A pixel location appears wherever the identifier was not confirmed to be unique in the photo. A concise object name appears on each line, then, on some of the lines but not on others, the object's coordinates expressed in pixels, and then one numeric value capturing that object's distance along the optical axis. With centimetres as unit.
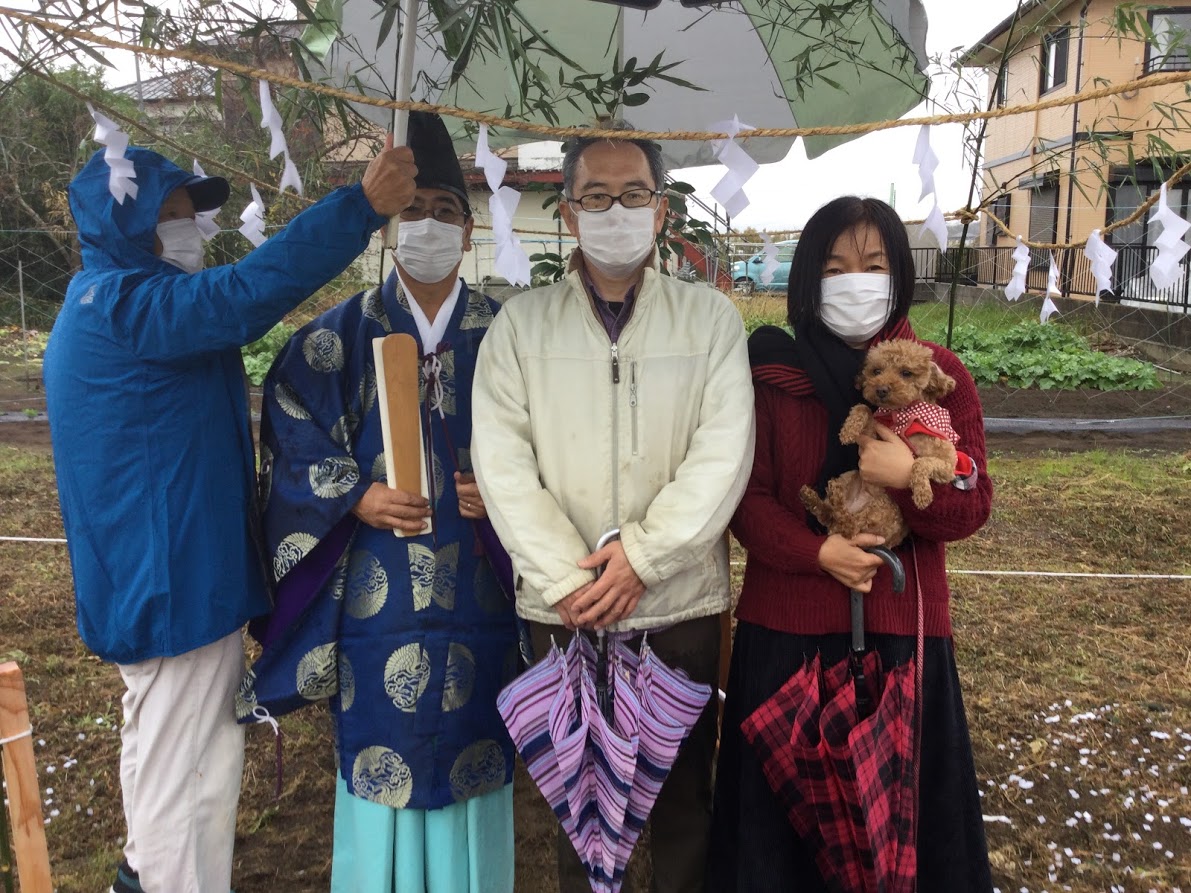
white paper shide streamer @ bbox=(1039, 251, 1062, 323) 238
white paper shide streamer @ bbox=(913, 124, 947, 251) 188
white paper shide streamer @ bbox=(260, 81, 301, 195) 190
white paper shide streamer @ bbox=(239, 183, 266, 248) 271
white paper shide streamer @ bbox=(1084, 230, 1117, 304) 209
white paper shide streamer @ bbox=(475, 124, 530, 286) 187
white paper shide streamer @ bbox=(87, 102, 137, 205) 191
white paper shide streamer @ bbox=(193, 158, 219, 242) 230
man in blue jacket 202
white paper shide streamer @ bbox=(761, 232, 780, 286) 298
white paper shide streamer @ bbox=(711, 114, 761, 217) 197
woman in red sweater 209
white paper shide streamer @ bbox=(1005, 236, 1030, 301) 253
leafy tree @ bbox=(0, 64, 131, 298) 298
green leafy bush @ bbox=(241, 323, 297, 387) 1004
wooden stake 169
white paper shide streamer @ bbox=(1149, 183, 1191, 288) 186
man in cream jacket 198
